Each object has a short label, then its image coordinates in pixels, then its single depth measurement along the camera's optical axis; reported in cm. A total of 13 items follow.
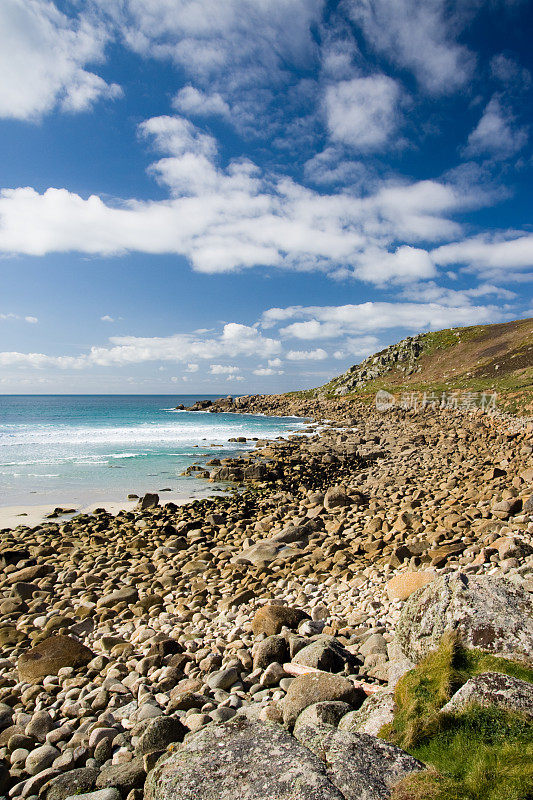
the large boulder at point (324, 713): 438
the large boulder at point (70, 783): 446
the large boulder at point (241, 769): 327
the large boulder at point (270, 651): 641
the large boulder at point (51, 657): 706
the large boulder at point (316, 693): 482
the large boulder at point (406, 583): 764
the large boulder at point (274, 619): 746
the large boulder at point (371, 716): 420
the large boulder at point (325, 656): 591
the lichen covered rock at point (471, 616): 459
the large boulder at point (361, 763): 318
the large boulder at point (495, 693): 364
